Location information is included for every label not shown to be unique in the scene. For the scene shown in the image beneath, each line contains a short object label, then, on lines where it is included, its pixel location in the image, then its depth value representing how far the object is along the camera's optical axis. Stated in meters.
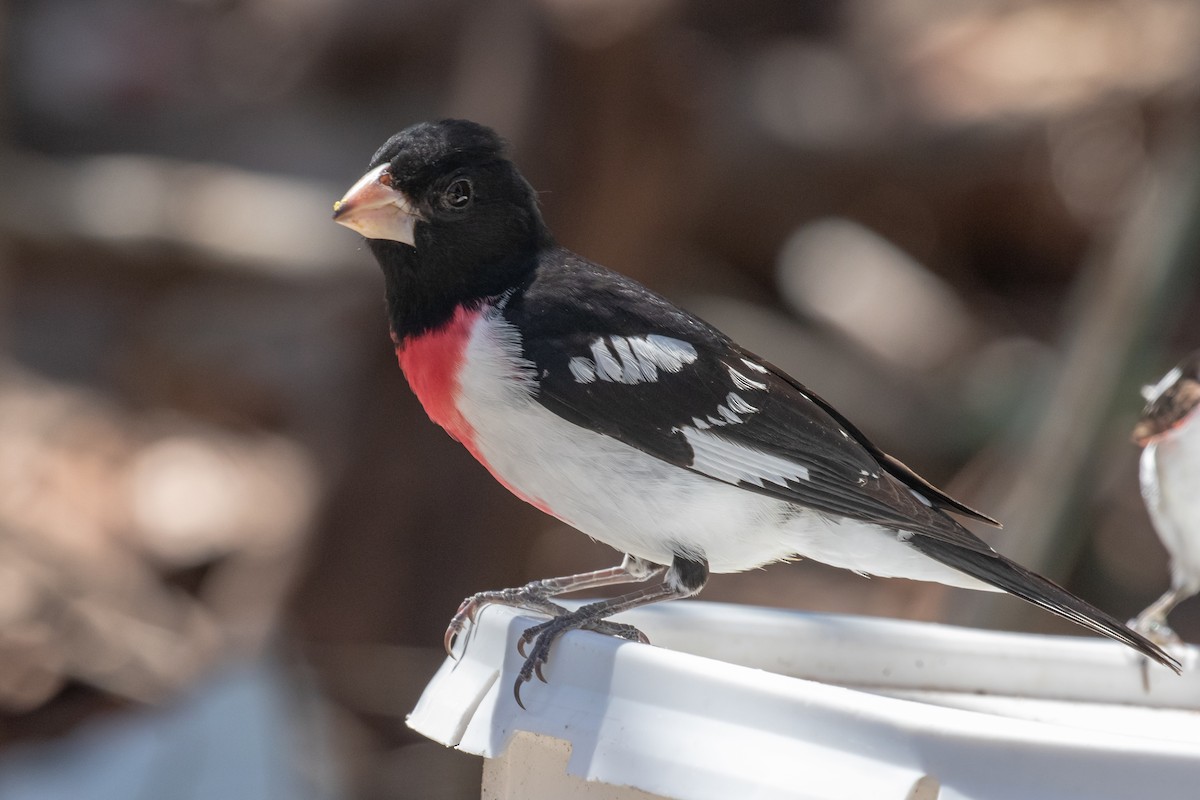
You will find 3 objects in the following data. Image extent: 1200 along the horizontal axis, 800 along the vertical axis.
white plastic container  2.91
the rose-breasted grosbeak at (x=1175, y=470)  5.01
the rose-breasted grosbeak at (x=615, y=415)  4.77
